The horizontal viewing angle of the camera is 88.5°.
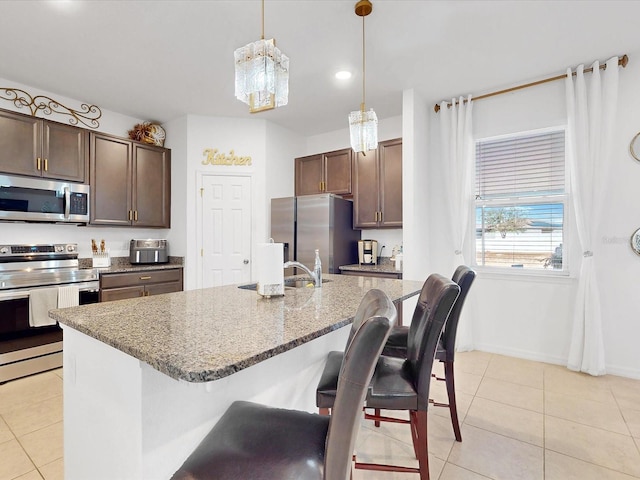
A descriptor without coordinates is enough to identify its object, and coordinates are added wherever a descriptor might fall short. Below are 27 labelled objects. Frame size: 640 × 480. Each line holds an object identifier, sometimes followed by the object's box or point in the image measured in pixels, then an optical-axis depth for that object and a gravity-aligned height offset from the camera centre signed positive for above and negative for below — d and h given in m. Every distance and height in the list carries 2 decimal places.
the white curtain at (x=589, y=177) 2.76 +0.51
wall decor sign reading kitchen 4.00 +0.98
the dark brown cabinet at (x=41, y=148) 2.93 +0.87
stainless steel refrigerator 3.75 +0.10
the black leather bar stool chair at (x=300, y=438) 0.75 -0.56
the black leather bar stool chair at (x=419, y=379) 1.31 -0.59
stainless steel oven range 2.73 -0.50
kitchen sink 2.11 -0.32
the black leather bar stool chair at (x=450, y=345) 1.83 -0.62
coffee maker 3.98 -0.18
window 3.15 +0.36
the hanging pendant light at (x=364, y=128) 2.14 +0.72
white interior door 3.99 +0.10
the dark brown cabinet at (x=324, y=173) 4.10 +0.84
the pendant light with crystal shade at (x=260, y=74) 1.49 +0.77
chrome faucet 2.06 -0.27
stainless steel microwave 2.91 +0.37
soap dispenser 2.06 -0.23
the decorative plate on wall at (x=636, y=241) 2.73 -0.05
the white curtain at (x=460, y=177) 3.38 +0.62
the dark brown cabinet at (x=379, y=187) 3.69 +0.58
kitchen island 0.89 -0.42
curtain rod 2.72 +1.44
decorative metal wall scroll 3.12 +1.36
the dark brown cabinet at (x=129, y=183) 3.52 +0.64
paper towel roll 1.58 -0.16
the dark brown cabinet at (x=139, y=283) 3.31 -0.49
